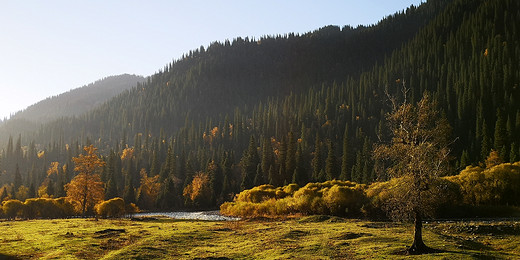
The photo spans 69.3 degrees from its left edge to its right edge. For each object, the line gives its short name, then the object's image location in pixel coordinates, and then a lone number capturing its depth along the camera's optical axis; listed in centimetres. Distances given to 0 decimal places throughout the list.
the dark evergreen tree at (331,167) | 14288
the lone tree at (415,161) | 3222
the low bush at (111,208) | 9056
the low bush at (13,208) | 9050
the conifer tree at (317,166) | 14850
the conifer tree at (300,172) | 14188
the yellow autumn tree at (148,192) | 15300
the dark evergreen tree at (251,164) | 15075
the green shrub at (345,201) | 7144
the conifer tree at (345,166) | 14100
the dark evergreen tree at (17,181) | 17835
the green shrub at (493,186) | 6588
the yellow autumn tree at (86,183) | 8906
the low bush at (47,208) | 9334
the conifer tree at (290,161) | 14988
